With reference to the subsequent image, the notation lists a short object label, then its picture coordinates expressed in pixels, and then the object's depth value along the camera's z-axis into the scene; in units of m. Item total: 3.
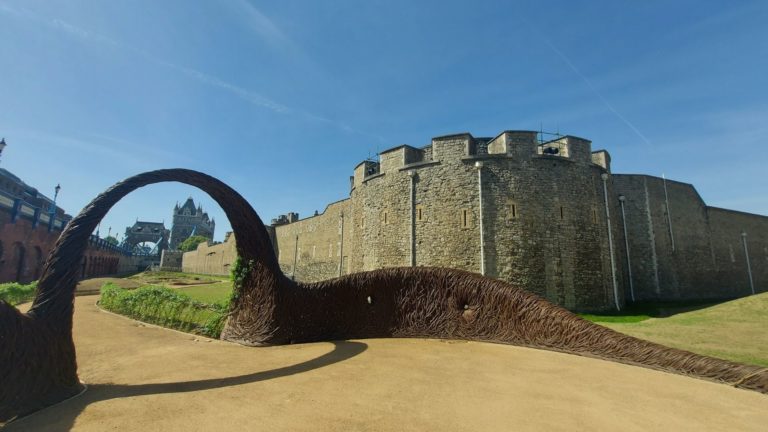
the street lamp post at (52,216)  23.59
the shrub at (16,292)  13.11
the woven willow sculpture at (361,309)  4.68
